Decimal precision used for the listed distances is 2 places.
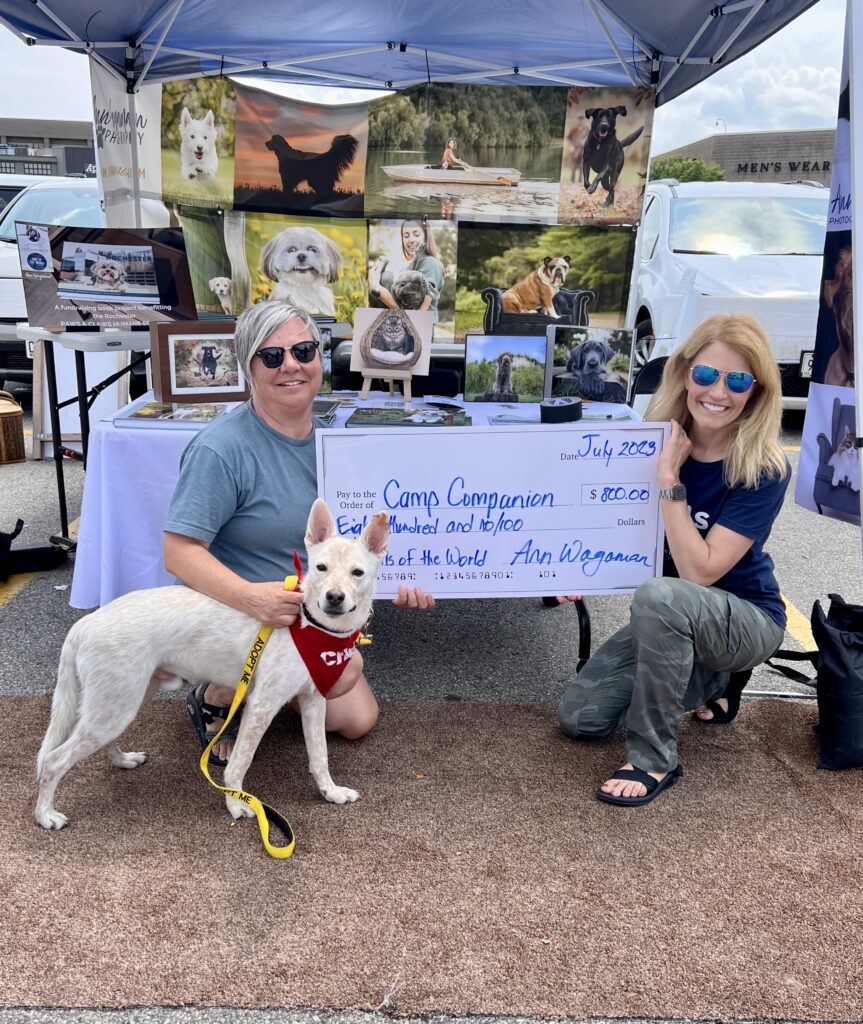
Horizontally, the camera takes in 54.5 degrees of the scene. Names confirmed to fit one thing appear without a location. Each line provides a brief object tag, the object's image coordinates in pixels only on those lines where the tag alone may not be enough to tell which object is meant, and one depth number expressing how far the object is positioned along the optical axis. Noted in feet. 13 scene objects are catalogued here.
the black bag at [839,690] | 8.95
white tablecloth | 10.57
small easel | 12.87
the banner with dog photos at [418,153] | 16.26
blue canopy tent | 14.19
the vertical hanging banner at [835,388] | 9.74
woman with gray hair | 7.99
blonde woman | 8.64
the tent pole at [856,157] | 8.30
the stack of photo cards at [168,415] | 10.76
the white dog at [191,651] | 7.45
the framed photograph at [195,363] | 11.65
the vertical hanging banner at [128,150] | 15.30
